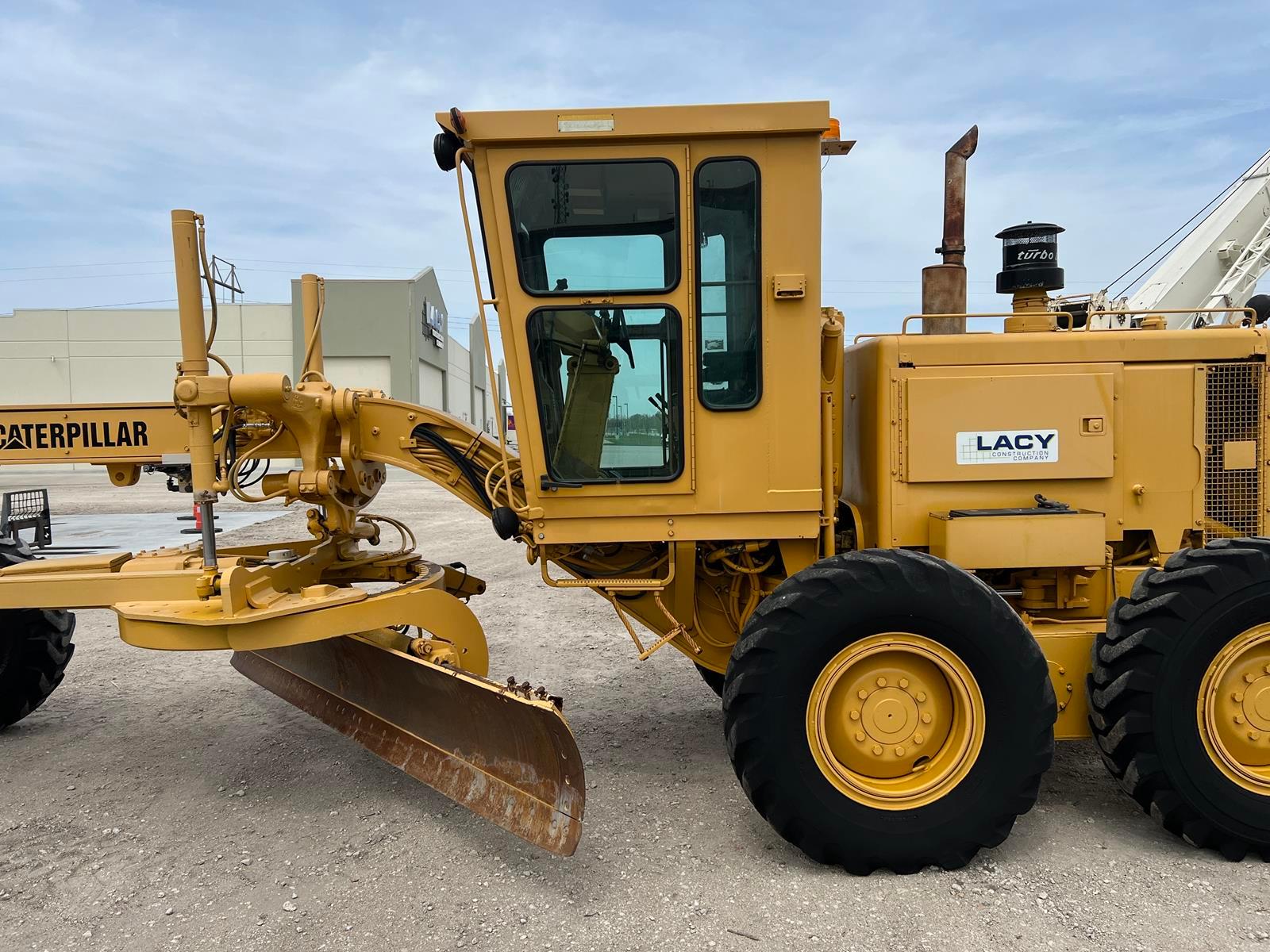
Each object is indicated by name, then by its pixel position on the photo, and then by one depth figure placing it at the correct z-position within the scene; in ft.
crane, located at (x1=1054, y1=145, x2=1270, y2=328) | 30.25
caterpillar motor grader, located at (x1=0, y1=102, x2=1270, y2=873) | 9.66
